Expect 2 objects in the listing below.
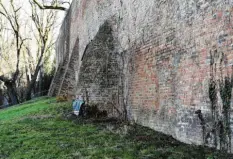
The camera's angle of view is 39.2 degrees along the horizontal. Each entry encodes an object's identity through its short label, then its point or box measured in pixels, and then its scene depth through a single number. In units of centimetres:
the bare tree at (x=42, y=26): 2494
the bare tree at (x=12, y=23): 2335
